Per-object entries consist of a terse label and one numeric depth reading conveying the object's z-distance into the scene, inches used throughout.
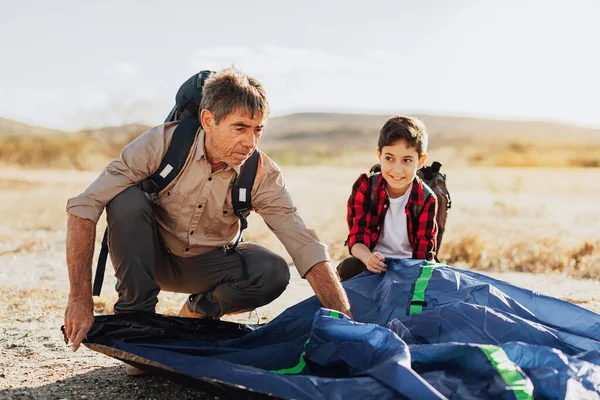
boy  173.0
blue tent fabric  110.4
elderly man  140.6
